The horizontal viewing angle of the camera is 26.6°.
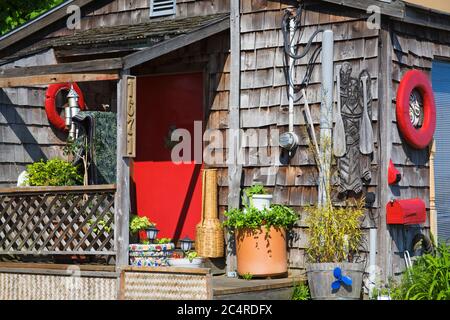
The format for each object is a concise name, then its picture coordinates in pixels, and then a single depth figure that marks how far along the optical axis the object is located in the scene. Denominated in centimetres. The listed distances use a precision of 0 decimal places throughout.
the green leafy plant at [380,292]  962
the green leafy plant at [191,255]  1052
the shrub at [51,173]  1126
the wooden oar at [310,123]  1004
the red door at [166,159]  1152
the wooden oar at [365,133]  974
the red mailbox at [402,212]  964
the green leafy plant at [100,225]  997
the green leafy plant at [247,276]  1005
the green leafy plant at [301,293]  977
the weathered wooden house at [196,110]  977
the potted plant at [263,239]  995
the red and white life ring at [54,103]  1190
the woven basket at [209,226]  1070
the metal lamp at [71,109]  1196
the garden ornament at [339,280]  933
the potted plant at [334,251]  942
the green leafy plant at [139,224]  1069
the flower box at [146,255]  993
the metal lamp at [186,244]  1078
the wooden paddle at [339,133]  984
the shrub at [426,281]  934
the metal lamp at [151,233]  1054
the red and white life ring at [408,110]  988
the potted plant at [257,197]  1020
